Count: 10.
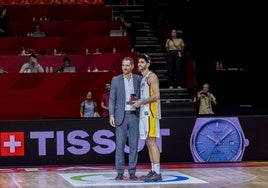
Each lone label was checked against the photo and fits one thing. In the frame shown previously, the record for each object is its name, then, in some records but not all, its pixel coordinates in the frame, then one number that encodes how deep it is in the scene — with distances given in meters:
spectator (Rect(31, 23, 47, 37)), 22.45
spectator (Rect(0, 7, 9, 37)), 22.48
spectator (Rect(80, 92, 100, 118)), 18.77
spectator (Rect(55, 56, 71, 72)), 19.91
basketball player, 12.05
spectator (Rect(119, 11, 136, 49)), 24.36
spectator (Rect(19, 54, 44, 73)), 19.84
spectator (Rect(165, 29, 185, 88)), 21.06
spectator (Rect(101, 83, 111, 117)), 18.86
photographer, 19.96
